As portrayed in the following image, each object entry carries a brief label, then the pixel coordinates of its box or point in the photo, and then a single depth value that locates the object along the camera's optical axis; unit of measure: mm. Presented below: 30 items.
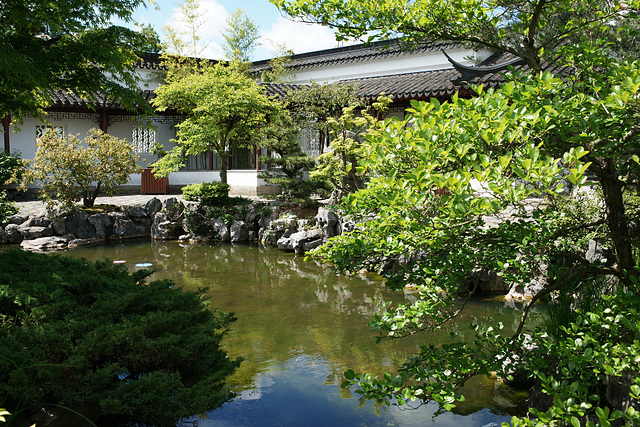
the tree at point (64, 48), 4598
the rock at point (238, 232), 12547
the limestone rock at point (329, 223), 10781
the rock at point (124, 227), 12836
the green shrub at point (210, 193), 13109
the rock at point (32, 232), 11773
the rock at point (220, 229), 12602
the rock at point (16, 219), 11992
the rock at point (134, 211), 13227
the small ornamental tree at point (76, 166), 12047
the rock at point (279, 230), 11852
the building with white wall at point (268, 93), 15297
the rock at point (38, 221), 12016
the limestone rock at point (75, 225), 12086
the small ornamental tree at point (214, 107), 12602
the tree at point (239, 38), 25172
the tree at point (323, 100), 13102
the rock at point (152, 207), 13336
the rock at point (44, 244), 11125
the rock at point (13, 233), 11672
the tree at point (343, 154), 10995
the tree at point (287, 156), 13383
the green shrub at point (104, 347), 2762
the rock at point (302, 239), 10969
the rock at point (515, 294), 7223
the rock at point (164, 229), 12898
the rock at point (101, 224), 12445
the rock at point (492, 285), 7633
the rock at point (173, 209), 12983
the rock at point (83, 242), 11664
